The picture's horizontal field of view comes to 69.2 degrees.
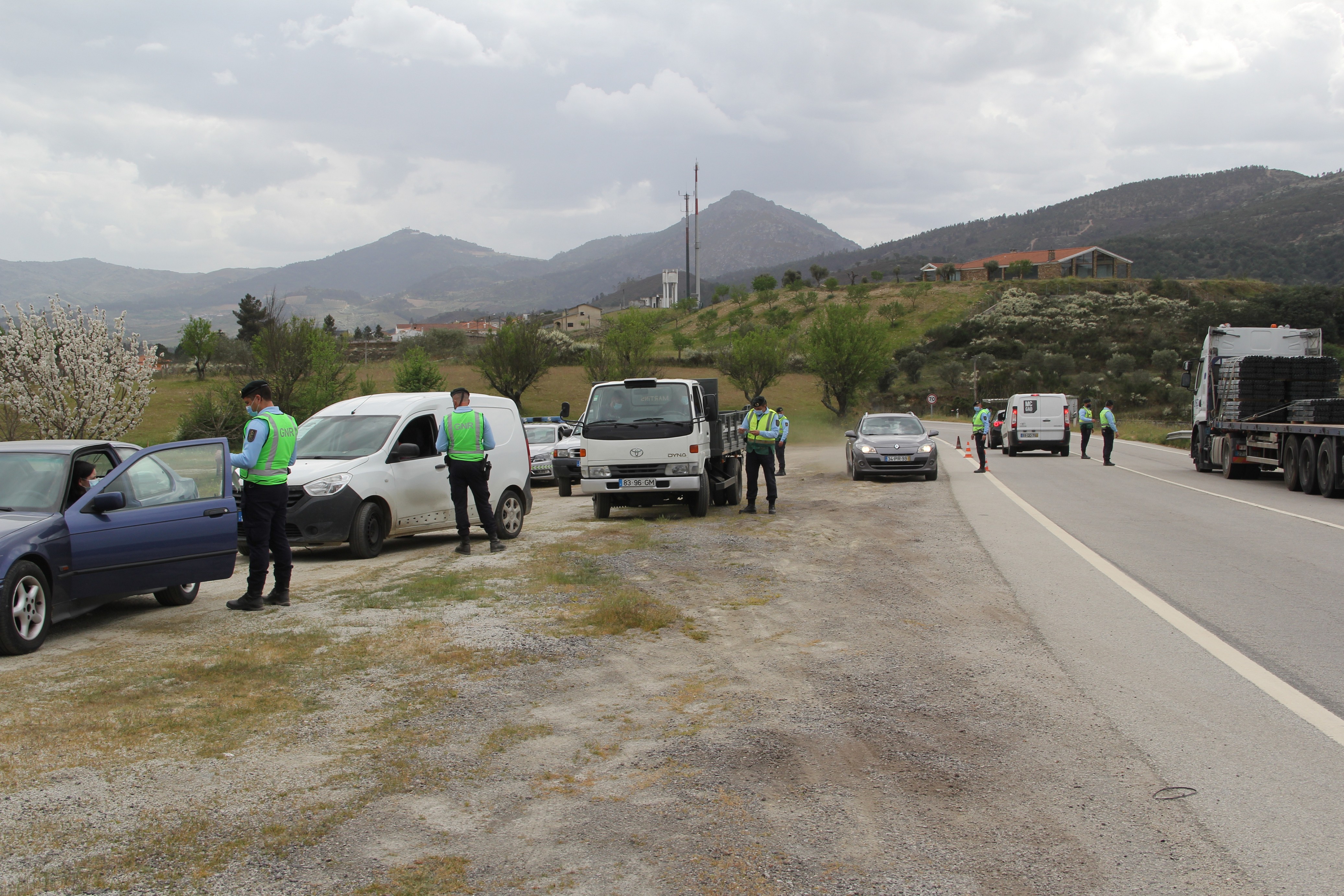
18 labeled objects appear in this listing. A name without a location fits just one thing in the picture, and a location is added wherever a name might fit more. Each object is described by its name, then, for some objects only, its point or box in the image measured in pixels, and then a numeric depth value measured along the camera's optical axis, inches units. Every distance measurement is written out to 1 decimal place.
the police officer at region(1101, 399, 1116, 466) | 1058.7
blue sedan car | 263.9
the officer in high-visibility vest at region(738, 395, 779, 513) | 586.2
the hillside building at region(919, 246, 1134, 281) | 5167.3
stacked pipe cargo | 839.7
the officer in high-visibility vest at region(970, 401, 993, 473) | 978.7
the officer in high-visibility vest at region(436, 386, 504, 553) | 430.9
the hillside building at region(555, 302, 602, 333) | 6530.5
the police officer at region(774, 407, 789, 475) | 939.3
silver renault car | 844.6
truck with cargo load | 716.0
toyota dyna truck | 574.2
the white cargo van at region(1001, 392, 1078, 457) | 1312.7
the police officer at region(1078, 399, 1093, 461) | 1144.8
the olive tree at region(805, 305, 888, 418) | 2640.3
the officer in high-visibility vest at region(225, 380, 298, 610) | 321.1
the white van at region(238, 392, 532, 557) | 416.2
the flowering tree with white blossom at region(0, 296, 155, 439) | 875.4
